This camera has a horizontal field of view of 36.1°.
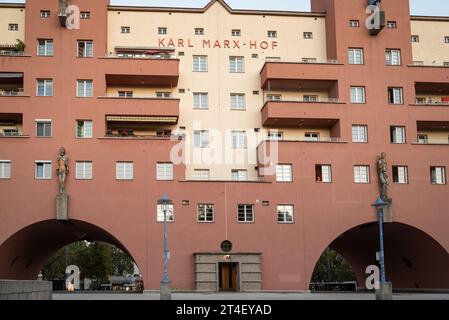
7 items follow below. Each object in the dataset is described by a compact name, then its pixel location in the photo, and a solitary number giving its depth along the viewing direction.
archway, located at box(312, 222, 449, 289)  57.28
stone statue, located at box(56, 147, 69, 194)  53.25
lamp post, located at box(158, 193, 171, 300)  40.70
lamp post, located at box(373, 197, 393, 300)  42.25
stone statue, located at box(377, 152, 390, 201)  55.84
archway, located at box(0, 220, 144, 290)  54.31
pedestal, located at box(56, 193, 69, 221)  52.69
